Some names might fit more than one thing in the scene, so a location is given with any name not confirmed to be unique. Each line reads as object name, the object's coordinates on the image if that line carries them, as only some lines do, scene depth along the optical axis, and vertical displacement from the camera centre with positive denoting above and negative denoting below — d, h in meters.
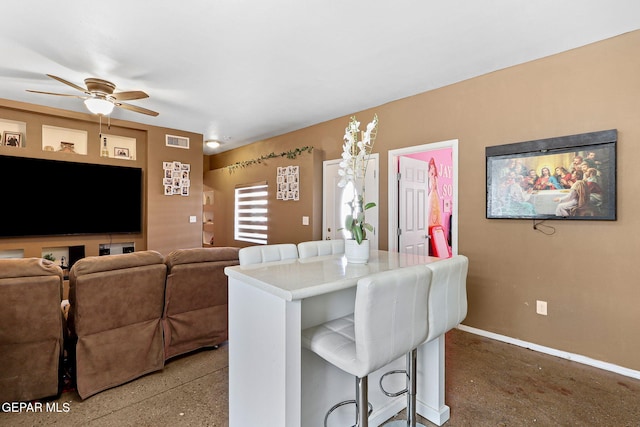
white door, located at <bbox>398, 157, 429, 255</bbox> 3.90 +0.07
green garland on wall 4.93 +1.00
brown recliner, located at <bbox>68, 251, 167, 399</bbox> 2.00 -0.74
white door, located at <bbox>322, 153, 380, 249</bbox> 4.11 +0.20
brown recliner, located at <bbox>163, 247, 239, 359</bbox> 2.41 -0.72
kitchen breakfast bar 1.26 -0.68
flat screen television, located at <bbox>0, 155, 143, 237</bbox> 4.04 +0.22
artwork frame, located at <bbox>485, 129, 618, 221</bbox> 2.45 +0.29
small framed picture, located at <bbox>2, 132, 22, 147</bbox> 4.06 +1.00
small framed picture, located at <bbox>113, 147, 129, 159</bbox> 4.99 +1.00
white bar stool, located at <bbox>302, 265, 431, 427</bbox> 1.15 -0.48
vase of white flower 1.82 -0.04
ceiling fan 3.14 +1.23
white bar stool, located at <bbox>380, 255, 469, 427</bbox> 1.44 -0.47
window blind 5.75 -0.02
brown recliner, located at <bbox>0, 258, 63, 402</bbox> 1.80 -0.71
